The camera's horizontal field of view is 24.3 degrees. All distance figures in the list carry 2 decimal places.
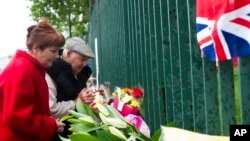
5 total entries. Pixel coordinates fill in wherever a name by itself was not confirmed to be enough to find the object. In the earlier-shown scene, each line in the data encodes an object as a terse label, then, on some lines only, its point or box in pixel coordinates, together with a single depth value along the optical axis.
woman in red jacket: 3.41
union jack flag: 1.61
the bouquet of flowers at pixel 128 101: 3.15
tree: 22.52
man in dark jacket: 4.05
